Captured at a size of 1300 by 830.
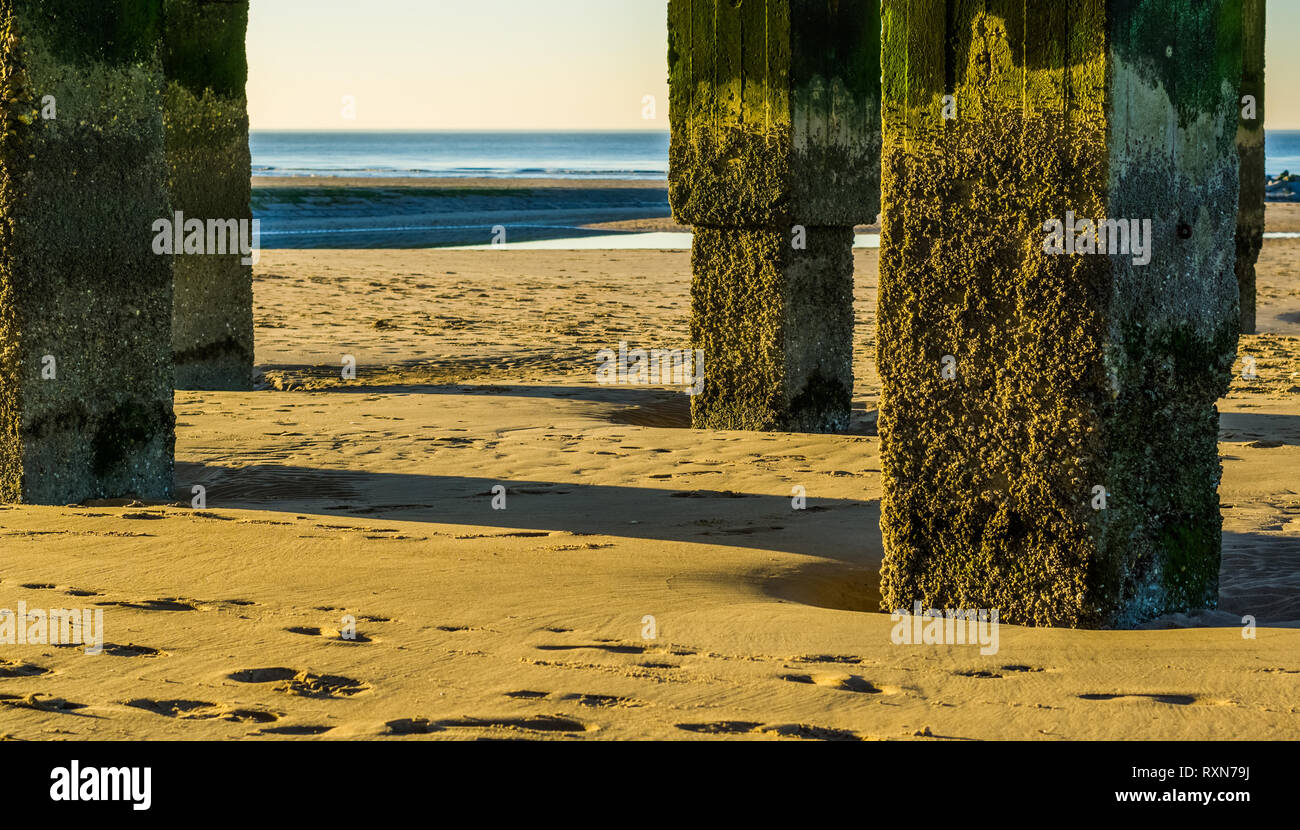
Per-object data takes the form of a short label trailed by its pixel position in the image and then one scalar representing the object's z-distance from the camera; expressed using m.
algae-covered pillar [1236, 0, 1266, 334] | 12.02
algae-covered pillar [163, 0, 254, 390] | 10.05
